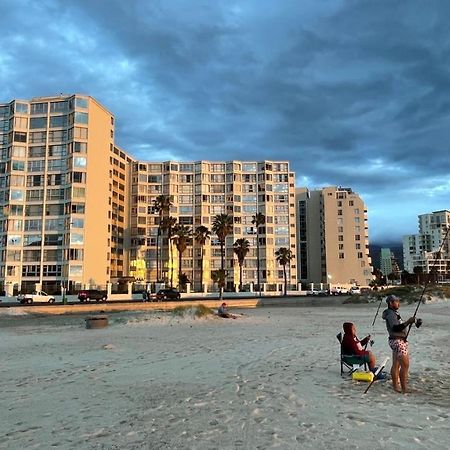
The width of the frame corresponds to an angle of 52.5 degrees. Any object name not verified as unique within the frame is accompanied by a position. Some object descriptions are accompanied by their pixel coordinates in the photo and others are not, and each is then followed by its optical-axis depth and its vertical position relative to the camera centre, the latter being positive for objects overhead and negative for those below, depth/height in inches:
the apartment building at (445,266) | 7027.6 +247.9
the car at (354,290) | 3764.8 -67.7
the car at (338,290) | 3806.6 -70.7
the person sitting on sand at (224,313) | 1245.7 -80.7
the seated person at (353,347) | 428.1 -61.8
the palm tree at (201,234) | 4023.1 +436.5
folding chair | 431.4 -74.5
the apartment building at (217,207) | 4539.9 +782.6
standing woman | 362.0 -48.5
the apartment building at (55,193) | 3528.5 +746.5
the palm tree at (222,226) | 3814.0 +481.8
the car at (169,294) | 2706.7 -60.0
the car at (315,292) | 3702.0 -83.0
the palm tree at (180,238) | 3885.3 +386.9
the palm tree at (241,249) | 3961.6 +298.2
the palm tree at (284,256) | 4008.4 +240.5
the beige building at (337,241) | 5017.2 +459.1
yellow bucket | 411.0 -84.8
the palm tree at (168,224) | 3873.0 +505.7
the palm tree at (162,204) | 3892.7 +687.8
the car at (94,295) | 2478.3 -53.9
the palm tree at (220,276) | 3003.2 +54.3
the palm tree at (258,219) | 4089.6 +570.9
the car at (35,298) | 2290.2 -66.2
